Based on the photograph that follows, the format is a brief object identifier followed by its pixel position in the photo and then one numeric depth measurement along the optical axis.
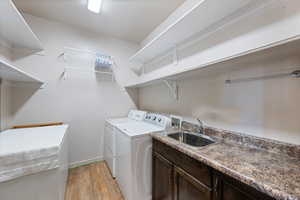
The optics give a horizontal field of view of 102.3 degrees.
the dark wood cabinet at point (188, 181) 0.73
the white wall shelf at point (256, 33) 0.78
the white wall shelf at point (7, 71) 0.93
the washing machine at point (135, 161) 1.43
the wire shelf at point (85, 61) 2.31
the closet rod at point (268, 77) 0.84
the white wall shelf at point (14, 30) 1.19
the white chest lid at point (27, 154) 0.90
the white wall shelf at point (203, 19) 1.07
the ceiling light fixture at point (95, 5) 1.73
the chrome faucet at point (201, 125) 1.52
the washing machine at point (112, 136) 1.98
